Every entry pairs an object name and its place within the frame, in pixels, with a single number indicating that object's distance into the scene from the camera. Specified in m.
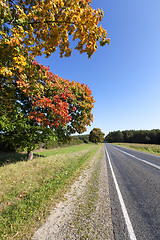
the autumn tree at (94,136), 55.66
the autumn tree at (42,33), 2.34
